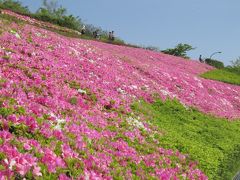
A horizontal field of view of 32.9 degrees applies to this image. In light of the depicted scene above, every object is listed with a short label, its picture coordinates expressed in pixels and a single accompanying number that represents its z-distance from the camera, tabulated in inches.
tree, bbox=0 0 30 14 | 3041.8
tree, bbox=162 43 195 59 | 3250.5
